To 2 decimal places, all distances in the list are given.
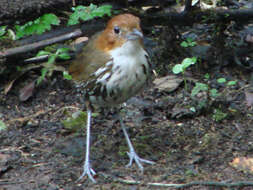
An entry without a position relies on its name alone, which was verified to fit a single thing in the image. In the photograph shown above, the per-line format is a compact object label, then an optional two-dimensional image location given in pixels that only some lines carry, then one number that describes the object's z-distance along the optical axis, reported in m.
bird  7.95
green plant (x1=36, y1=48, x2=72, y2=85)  9.93
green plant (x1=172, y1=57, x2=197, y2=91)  9.80
